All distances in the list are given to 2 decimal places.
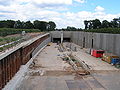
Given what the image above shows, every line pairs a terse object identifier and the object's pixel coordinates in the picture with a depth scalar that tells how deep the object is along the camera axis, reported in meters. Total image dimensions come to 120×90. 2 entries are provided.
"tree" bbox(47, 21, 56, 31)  86.29
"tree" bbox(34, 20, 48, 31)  71.28
